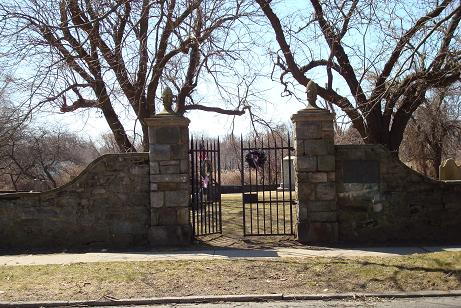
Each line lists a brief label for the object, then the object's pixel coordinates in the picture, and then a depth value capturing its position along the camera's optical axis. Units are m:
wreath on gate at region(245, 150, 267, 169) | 13.41
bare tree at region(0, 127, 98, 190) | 37.16
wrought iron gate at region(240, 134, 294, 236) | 12.25
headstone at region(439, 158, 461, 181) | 17.11
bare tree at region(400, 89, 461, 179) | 32.22
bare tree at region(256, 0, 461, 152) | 11.09
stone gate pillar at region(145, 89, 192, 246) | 11.13
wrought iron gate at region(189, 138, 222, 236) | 11.62
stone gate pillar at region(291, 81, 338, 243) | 11.15
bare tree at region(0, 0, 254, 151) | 12.12
